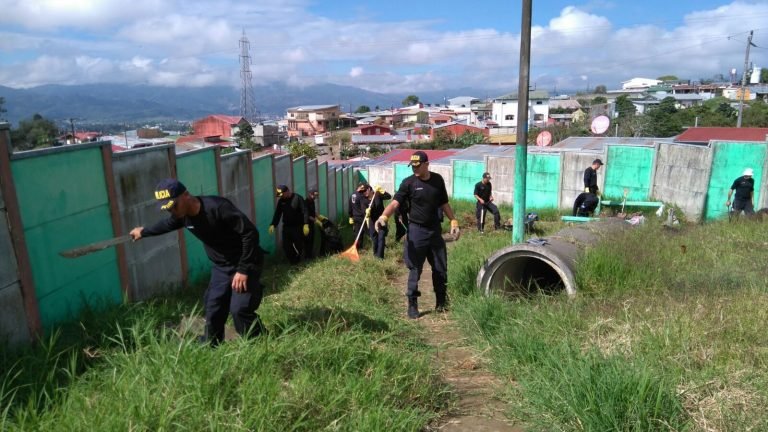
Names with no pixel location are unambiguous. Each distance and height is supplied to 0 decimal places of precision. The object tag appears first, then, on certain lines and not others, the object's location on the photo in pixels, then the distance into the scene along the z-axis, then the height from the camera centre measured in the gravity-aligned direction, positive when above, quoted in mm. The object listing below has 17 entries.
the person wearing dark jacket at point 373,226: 8359 -1974
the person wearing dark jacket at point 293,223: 8516 -1894
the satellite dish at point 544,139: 19797 -1467
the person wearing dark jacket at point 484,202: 11531 -2204
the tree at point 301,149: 42425 -3632
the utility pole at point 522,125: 7664 -368
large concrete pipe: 5129 -1662
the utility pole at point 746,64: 34325 +2212
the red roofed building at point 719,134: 23502 -1785
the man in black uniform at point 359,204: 9305 -1768
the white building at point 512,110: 85000 -1562
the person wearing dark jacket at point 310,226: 8902 -2050
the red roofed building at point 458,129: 65675 -3567
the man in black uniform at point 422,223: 5273 -1198
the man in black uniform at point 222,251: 3693 -1034
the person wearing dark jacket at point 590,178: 11422 -1694
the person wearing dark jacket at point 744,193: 9266 -1682
